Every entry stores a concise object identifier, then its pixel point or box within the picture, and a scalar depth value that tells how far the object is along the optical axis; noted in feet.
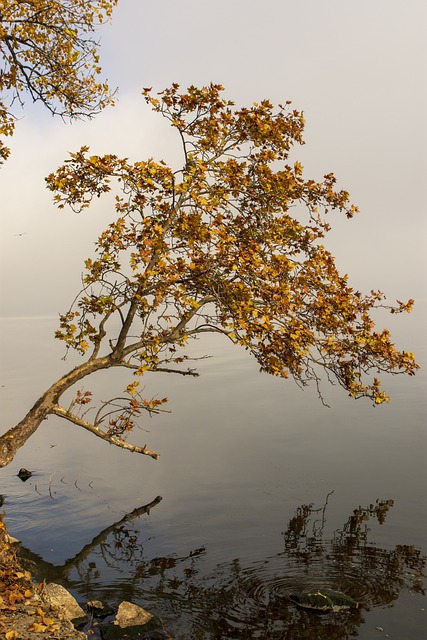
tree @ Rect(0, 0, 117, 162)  57.47
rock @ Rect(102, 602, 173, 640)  46.93
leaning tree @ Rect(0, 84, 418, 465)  48.49
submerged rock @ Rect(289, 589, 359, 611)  52.42
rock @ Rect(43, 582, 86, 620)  49.92
